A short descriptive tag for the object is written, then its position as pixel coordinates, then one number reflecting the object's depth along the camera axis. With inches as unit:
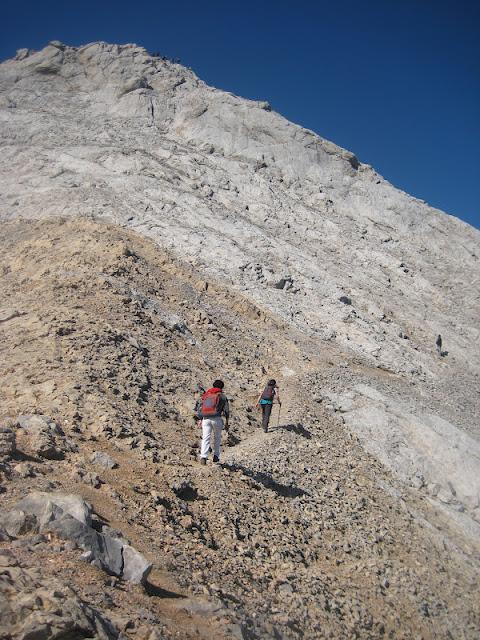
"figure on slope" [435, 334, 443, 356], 1044.5
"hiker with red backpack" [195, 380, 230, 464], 374.9
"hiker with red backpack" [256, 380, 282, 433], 508.4
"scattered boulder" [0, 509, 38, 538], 201.8
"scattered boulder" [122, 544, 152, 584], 207.0
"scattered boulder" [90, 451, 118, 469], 313.7
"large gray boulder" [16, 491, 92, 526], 212.4
